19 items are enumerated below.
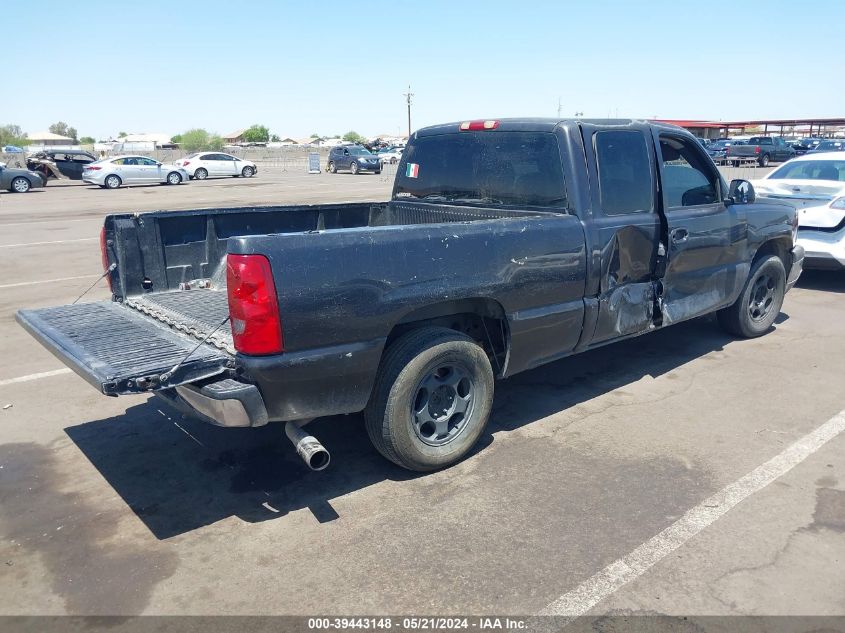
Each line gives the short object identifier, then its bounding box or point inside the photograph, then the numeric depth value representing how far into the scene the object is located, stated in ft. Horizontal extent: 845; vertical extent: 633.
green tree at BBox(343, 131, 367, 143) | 474.86
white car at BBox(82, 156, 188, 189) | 97.81
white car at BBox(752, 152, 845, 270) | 28.07
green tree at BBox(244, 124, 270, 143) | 470.96
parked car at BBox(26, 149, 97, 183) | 108.07
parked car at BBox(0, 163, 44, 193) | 90.07
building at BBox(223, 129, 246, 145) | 475.72
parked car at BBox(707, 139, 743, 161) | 141.55
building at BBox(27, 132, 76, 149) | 377.30
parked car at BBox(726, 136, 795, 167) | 136.46
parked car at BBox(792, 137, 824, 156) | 151.43
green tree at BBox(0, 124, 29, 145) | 298.13
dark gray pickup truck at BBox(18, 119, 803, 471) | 11.00
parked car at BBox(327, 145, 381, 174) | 131.75
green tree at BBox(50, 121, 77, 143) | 460.96
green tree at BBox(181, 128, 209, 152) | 336.08
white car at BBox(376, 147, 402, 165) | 172.35
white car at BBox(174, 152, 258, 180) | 116.06
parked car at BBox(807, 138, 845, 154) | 123.15
